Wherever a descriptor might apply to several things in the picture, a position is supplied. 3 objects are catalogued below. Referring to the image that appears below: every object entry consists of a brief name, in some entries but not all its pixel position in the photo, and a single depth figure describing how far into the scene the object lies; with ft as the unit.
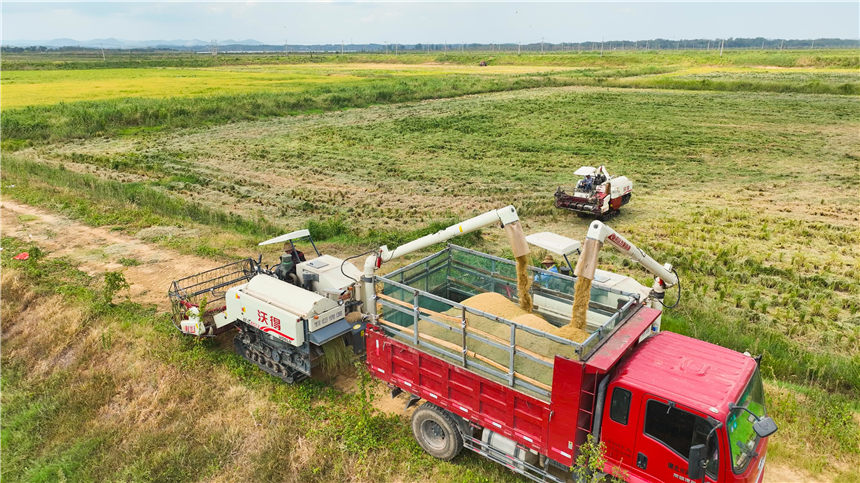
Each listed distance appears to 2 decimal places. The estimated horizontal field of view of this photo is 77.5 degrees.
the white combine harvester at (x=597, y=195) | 64.08
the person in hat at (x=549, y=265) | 36.73
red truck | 18.45
